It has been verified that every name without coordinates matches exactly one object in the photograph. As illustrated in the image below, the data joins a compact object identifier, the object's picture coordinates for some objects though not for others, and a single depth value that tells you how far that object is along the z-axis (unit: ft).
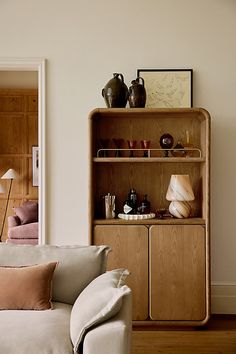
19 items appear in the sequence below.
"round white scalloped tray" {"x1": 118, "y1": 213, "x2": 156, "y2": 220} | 12.96
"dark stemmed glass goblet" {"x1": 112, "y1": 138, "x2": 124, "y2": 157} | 13.62
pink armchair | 22.80
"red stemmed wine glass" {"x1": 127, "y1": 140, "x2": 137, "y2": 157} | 13.43
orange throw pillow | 8.84
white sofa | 7.14
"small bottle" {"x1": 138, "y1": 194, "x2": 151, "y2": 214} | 13.46
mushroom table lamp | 12.75
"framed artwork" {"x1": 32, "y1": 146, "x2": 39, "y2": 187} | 26.30
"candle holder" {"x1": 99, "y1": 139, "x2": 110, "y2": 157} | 13.61
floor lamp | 25.45
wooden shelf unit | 12.69
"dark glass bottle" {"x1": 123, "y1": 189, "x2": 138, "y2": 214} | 13.32
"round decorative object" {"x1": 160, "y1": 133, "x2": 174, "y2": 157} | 13.34
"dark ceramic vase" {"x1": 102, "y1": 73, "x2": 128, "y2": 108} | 12.92
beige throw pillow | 7.31
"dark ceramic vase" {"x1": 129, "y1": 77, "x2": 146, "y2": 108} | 12.94
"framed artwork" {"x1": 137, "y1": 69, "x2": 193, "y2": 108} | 13.83
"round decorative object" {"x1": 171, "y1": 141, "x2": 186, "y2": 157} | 13.39
